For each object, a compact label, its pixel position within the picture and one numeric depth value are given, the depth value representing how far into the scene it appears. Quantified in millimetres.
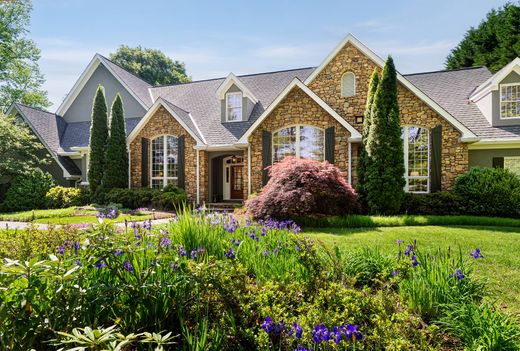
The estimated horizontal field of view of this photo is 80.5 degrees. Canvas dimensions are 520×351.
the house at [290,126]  13219
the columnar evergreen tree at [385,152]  11594
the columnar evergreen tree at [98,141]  16609
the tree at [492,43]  25172
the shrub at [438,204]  11797
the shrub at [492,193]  11273
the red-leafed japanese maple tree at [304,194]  9898
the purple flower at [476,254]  3247
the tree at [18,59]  27688
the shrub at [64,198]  15984
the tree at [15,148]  16188
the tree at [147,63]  37250
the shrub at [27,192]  15781
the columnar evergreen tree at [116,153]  16203
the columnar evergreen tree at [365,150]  12325
